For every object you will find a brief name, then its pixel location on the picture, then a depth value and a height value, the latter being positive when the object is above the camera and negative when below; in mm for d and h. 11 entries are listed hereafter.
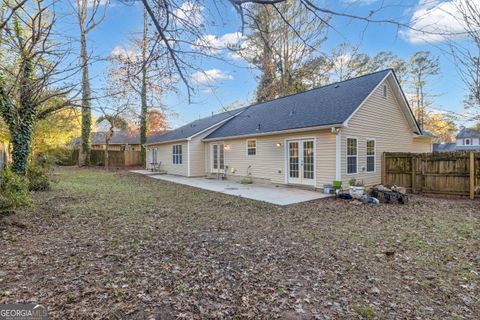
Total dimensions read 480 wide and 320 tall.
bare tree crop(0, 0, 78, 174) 4785 +1636
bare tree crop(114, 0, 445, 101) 2645 +1639
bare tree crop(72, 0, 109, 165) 3969 +2339
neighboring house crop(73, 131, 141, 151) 34719 +2211
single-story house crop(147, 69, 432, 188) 9422 +850
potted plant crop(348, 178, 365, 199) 8242 -1220
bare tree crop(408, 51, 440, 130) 23234 +7493
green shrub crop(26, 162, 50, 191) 9039 -715
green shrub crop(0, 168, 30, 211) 4824 -681
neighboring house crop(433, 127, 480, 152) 36875 +1341
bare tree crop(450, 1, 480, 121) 5785 +2562
